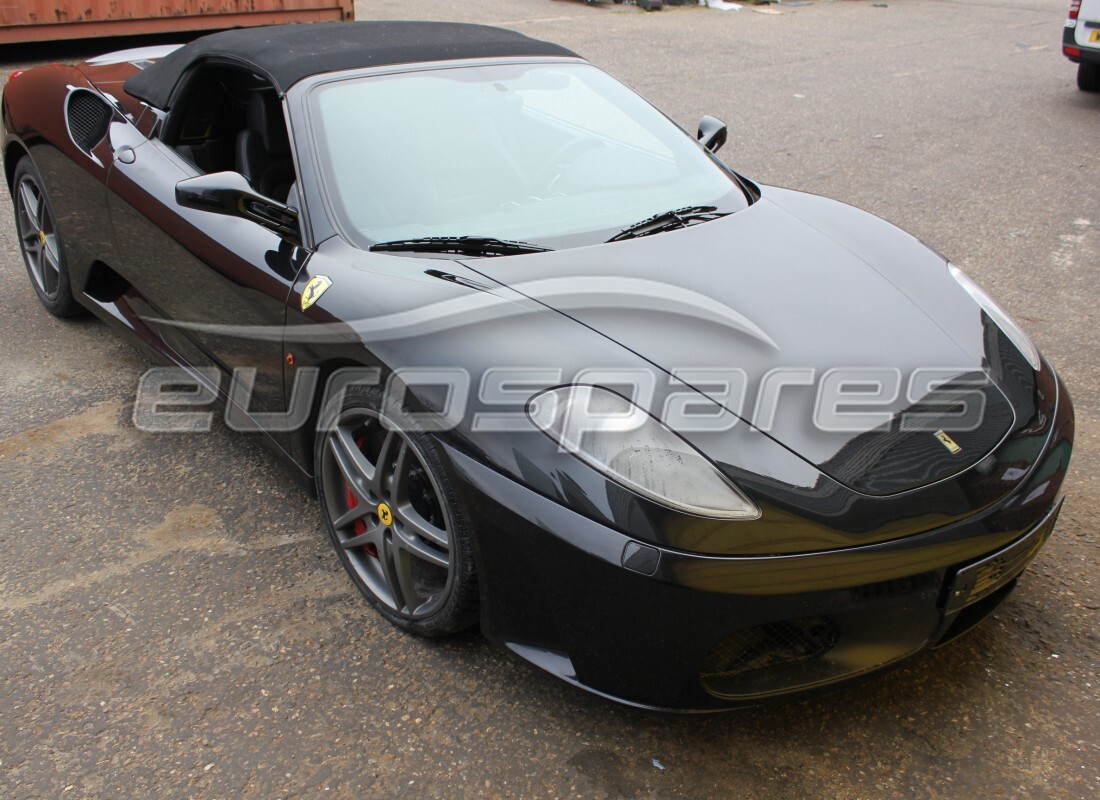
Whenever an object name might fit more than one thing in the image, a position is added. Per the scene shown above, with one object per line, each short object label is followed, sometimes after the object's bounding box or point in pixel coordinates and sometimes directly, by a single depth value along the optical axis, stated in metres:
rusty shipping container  8.57
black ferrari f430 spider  1.94
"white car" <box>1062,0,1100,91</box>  8.35
